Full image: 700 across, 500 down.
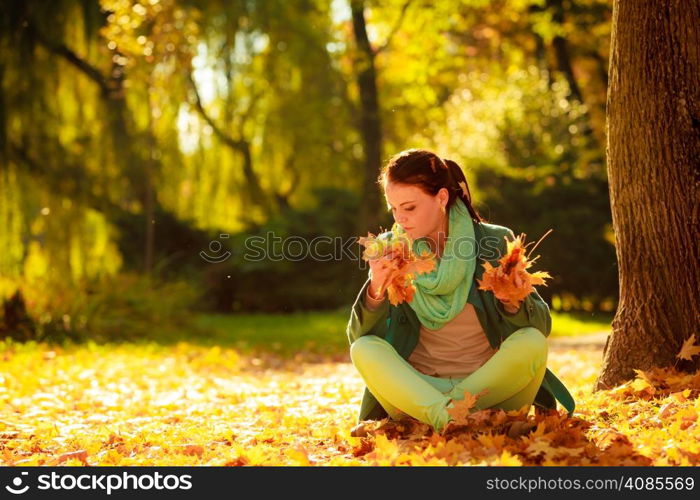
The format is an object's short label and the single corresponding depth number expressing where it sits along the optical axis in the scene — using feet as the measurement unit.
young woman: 11.85
